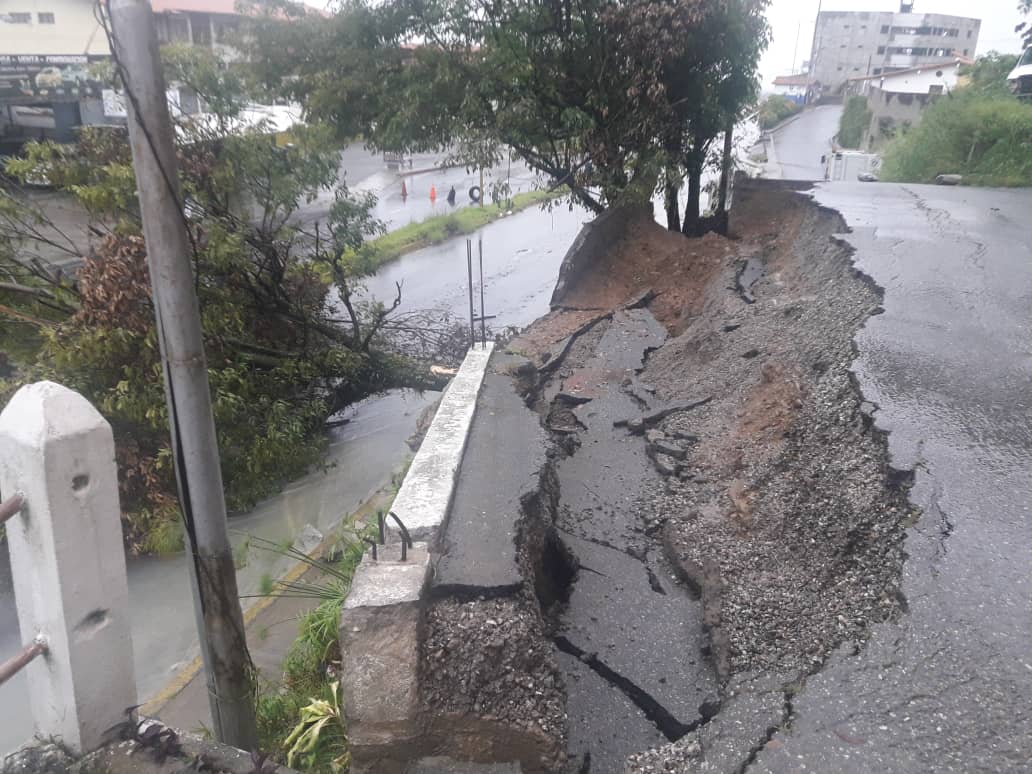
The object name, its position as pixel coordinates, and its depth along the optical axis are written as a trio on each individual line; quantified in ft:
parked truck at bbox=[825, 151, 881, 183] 75.25
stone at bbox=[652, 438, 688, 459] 16.86
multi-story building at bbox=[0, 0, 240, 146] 67.21
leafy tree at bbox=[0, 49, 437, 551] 26.09
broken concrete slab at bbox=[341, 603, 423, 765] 10.16
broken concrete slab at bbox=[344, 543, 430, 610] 10.33
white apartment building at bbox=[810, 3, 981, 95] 227.81
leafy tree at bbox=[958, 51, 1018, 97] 71.51
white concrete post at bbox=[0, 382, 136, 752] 8.07
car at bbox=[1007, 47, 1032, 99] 71.77
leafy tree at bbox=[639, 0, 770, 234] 34.35
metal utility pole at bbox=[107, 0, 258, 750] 10.00
